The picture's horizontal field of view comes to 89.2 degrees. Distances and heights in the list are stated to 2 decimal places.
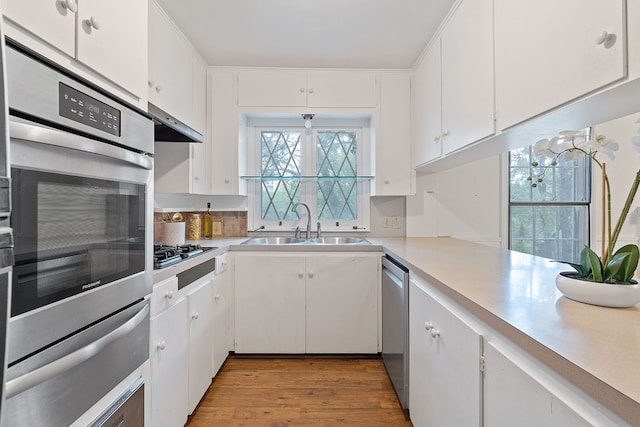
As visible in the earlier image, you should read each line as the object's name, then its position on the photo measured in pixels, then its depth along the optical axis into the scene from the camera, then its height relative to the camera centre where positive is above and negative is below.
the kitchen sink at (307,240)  2.75 -0.22
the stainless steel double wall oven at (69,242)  0.62 -0.07
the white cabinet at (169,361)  1.25 -0.62
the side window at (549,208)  2.81 +0.07
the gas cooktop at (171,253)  1.36 -0.19
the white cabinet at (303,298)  2.31 -0.59
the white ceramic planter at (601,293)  0.80 -0.19
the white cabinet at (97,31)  0.70 +0.46
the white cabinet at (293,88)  2.56 +1.00
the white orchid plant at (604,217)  0.83 +0.00
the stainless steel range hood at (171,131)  1.53 +0.46
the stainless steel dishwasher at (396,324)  1.66 -0.63
